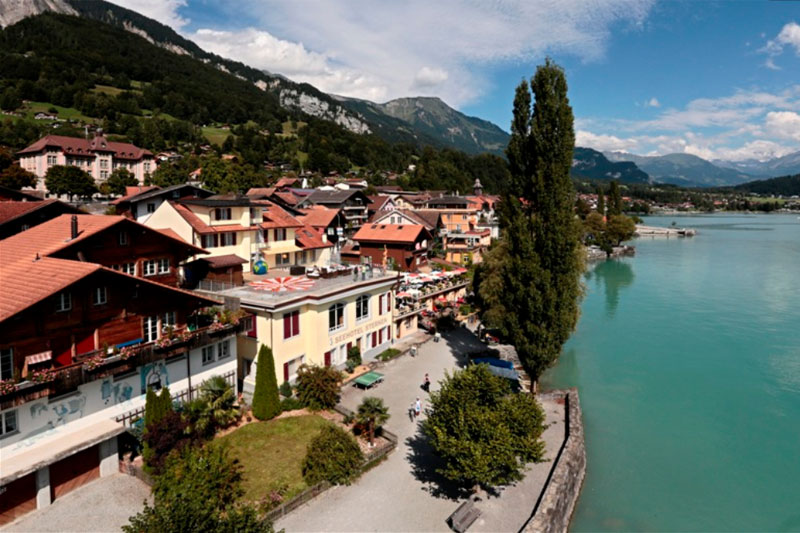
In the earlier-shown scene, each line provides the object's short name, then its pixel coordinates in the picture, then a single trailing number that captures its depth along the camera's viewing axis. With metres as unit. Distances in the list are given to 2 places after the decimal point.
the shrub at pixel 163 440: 17.11
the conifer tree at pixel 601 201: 128.62
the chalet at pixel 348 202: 75.16
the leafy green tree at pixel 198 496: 10.00
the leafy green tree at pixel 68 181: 70.81
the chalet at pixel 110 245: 20.45
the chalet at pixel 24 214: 26.75
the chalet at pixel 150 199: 34.94
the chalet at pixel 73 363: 15.12
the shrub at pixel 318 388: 23.52
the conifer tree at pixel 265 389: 22.33
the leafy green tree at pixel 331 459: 17.72
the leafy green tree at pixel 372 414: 20.61
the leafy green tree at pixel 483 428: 16.27
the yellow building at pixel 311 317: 24.52
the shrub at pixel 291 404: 23.33
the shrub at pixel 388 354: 31.88
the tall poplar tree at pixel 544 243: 26.81
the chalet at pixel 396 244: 54.69
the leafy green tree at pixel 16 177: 66.62
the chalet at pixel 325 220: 51.47
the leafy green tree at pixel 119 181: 82.88
